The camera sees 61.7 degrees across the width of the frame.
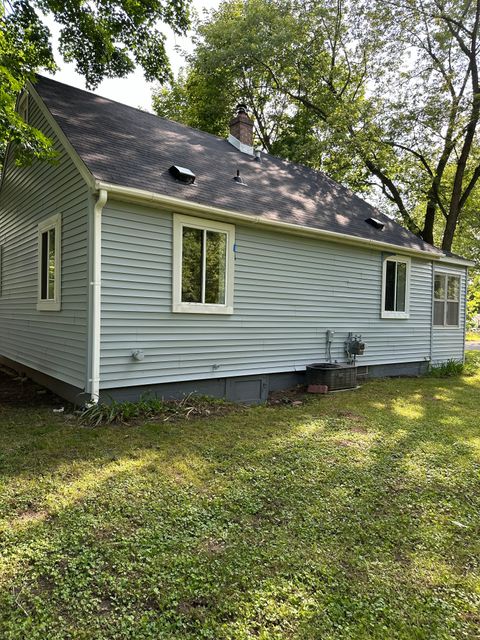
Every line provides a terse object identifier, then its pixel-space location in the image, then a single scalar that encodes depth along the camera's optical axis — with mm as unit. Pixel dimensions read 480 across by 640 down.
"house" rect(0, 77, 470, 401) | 5555
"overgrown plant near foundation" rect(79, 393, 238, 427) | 5191
